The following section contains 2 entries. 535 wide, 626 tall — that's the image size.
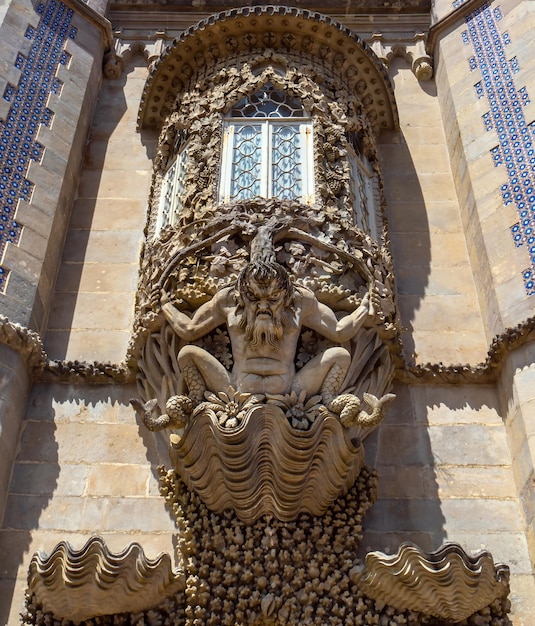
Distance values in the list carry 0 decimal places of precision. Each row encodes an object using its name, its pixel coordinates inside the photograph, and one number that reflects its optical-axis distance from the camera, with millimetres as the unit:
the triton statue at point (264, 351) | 6621
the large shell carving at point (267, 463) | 6406
